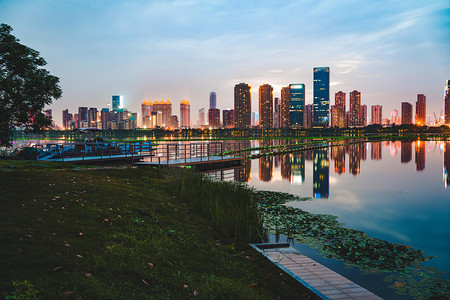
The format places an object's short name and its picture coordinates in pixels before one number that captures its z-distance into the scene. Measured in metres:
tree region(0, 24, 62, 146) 23.31
